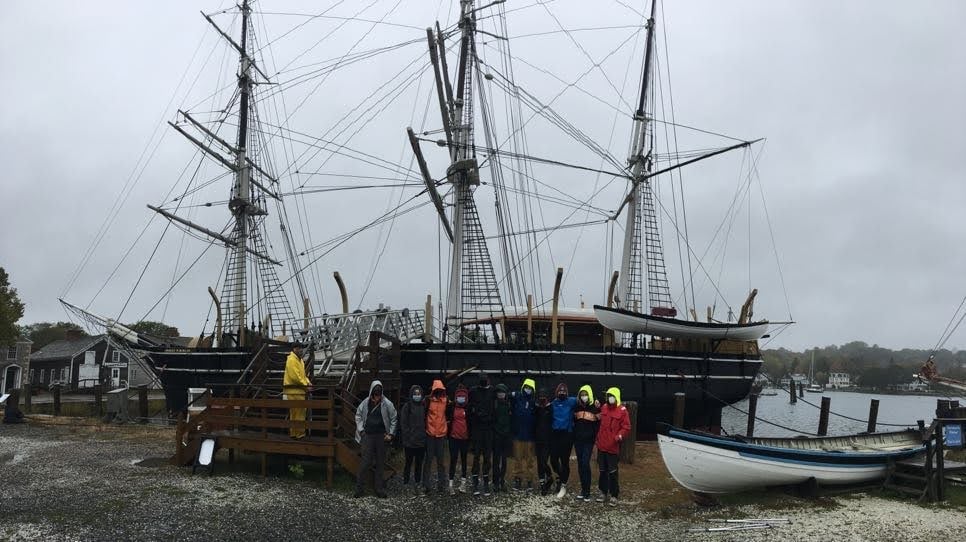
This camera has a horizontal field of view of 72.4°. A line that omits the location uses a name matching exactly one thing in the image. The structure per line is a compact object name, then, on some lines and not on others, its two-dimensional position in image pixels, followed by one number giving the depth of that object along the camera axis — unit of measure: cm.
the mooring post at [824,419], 2206
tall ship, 1953
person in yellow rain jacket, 1251
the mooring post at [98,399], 2880
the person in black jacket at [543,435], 1120
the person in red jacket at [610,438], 1067
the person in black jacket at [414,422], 1116
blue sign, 1132
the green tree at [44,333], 8006
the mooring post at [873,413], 2136
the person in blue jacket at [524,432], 1155
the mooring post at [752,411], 2274
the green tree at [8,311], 4612
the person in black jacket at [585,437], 1084
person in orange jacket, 1119
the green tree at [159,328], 7706
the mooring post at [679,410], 1872
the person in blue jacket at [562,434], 1107
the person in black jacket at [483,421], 1127
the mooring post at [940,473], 1101
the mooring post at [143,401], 2538
